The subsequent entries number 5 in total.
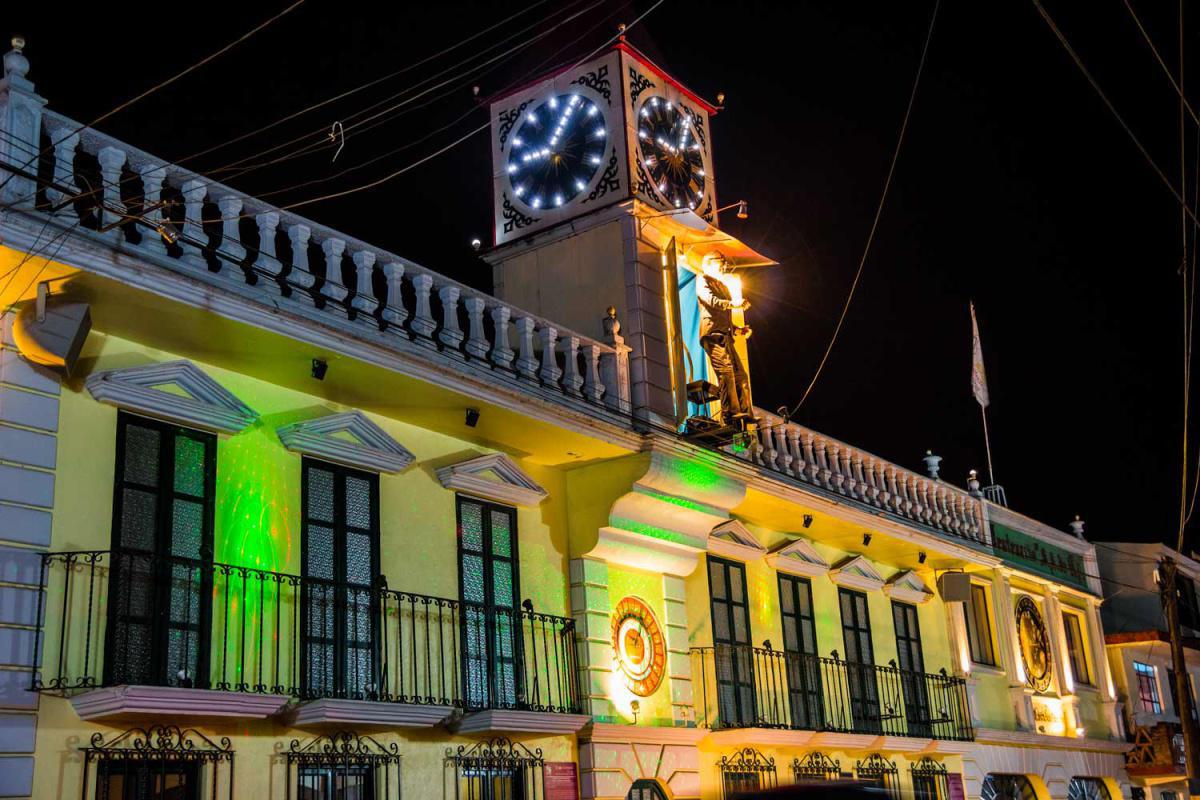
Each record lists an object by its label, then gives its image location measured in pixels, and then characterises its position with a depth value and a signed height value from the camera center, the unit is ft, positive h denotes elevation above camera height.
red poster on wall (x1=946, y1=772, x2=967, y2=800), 71.10 +2.19
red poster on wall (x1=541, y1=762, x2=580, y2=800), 47.83 +2.44
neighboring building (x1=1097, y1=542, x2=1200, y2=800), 92.43 +11.37
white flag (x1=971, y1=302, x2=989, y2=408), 92.94 +29.48
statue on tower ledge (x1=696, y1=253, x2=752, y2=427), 56.34 +20.60
